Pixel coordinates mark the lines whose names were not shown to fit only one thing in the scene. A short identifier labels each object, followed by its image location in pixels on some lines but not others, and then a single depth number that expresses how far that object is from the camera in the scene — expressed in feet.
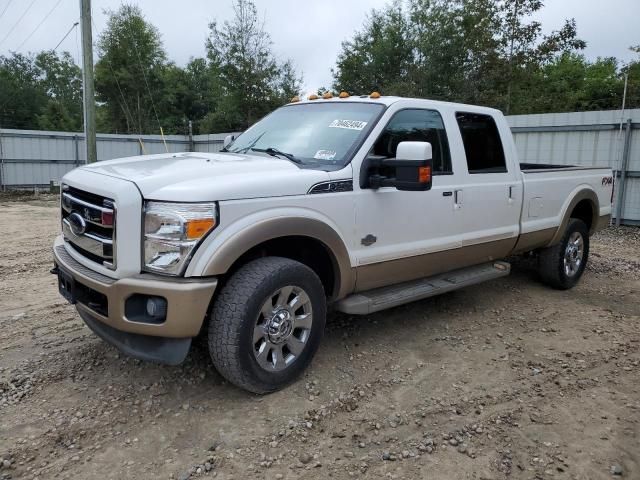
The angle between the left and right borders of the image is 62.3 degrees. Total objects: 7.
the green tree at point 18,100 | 149.07
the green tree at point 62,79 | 166.71
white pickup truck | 9.78
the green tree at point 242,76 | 75.56
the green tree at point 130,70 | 106.73
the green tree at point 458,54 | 55.77
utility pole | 40.70
